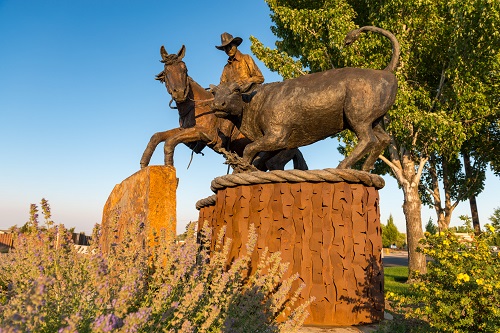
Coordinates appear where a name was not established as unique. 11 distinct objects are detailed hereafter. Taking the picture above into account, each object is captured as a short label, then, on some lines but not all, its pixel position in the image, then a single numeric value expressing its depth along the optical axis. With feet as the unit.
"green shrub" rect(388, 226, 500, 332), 12.09
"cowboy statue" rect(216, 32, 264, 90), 20.81
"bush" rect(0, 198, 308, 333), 5.51
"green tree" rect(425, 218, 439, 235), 163.16
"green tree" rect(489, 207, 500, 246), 13.85
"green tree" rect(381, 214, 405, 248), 169.23
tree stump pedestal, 13.20
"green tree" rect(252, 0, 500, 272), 36.63
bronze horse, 19.89
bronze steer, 15.28
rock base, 16.02
